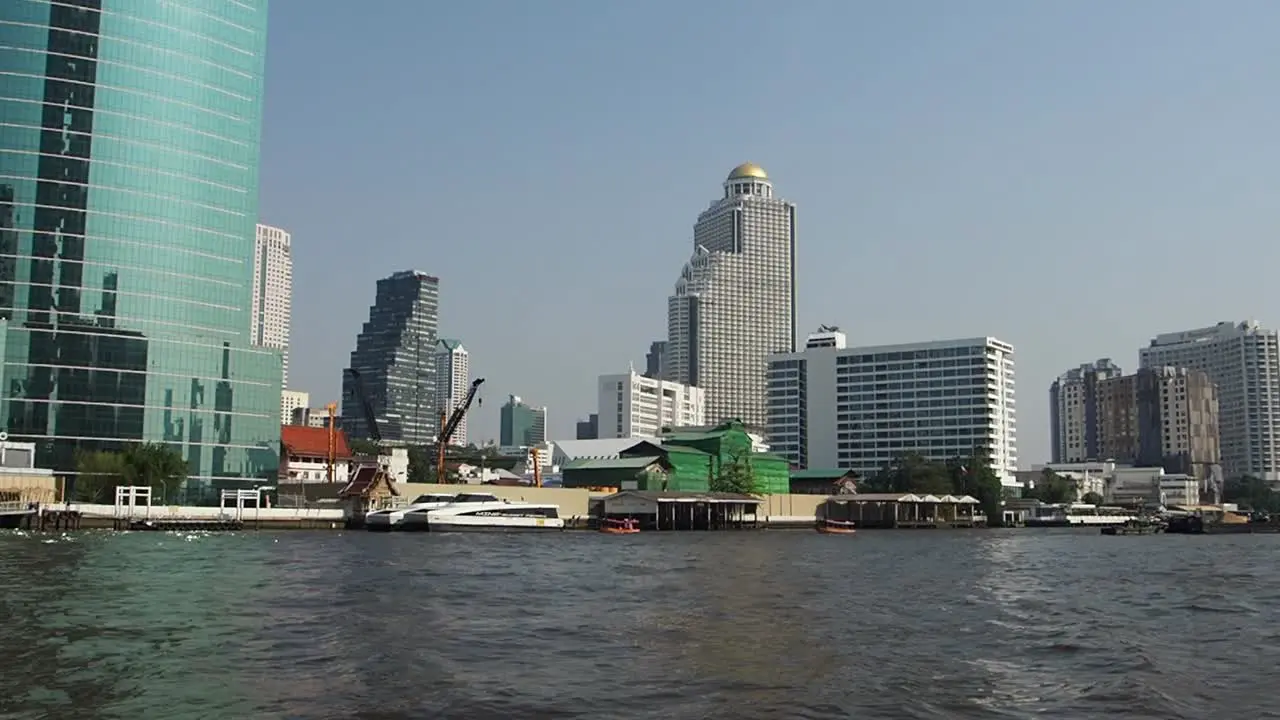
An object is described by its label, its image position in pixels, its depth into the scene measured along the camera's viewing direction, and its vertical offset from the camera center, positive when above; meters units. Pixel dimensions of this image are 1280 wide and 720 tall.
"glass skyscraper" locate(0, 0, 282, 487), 157.50 +33.57
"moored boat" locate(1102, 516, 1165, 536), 192.00 -6.23
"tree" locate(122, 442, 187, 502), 144.00 +1.21
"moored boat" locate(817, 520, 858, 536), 176.62 -6.32
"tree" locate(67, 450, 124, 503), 141.62 -0.19
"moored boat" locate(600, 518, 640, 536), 156.62 -5.70
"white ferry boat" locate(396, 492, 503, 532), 136.25 -4.06
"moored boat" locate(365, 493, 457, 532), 138.00 -4.21
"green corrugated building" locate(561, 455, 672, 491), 192.00 +1.84
